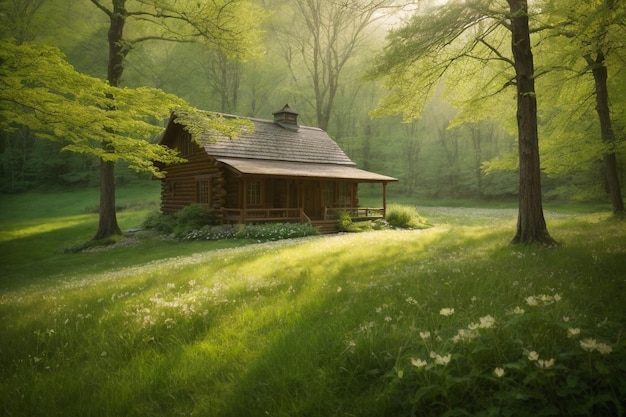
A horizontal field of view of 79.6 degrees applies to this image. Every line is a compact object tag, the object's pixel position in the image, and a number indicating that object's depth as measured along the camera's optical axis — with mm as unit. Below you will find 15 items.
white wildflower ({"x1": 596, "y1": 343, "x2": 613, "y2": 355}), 2408
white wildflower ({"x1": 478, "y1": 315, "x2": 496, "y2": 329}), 2971
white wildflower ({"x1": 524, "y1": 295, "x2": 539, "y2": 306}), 3188
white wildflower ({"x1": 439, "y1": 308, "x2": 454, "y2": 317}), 3445
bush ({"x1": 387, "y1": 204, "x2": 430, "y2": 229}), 25738
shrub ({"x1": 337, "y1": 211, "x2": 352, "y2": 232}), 24027
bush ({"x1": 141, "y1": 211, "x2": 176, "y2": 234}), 24275
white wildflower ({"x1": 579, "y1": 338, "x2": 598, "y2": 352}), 2449
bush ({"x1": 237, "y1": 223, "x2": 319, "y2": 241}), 19938
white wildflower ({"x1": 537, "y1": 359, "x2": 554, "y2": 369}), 2404
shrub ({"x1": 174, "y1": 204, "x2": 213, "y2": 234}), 22514
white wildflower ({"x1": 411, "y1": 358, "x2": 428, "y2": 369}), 2707
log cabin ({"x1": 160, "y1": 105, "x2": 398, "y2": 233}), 23425
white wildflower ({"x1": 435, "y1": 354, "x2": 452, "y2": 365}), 2662
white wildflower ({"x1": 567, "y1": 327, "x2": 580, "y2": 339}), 2590
